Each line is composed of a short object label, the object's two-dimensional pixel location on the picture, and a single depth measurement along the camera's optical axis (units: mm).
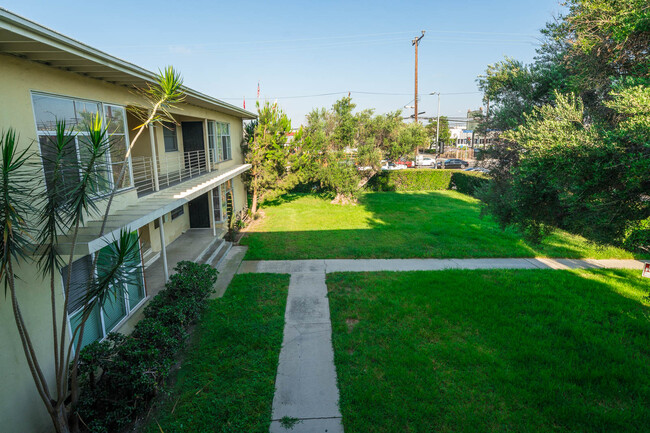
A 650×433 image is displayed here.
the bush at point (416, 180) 26328
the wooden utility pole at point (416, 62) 27958
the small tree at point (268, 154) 16094
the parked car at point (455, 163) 38209
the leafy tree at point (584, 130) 4008
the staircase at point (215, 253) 10480
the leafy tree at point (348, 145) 18953
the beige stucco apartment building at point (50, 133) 4027
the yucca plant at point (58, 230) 3254
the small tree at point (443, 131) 63125
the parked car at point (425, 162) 41891
